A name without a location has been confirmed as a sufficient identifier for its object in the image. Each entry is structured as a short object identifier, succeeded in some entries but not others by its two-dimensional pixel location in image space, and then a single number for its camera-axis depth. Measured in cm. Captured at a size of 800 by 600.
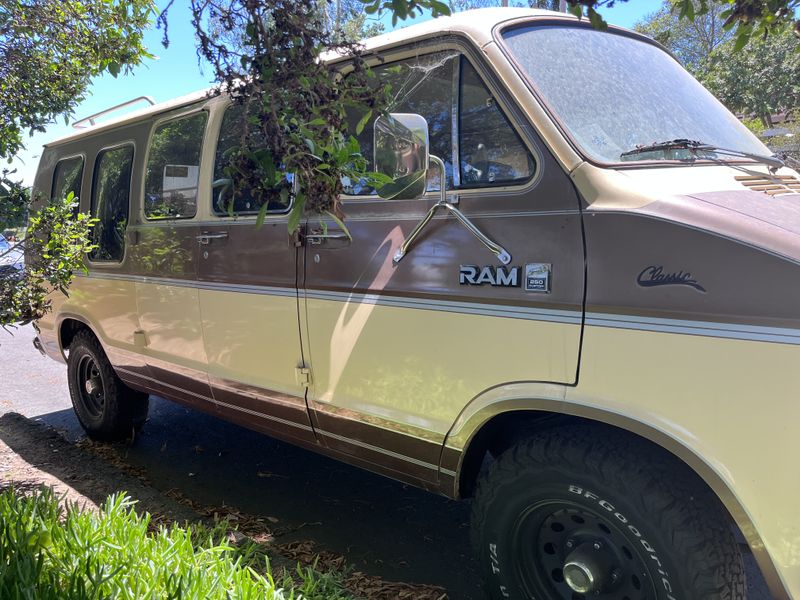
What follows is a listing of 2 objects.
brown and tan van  200
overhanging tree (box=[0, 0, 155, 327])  346
